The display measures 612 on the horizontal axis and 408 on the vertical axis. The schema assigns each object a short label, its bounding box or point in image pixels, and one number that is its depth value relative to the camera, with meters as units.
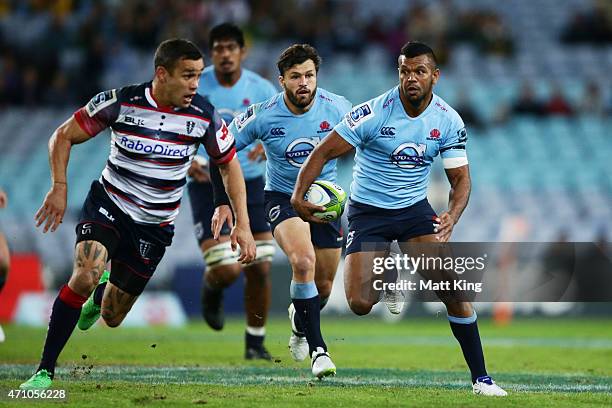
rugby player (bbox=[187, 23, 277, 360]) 23.84
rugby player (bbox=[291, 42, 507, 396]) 17.80
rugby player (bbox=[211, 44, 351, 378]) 19.56
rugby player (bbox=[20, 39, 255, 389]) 17.00
